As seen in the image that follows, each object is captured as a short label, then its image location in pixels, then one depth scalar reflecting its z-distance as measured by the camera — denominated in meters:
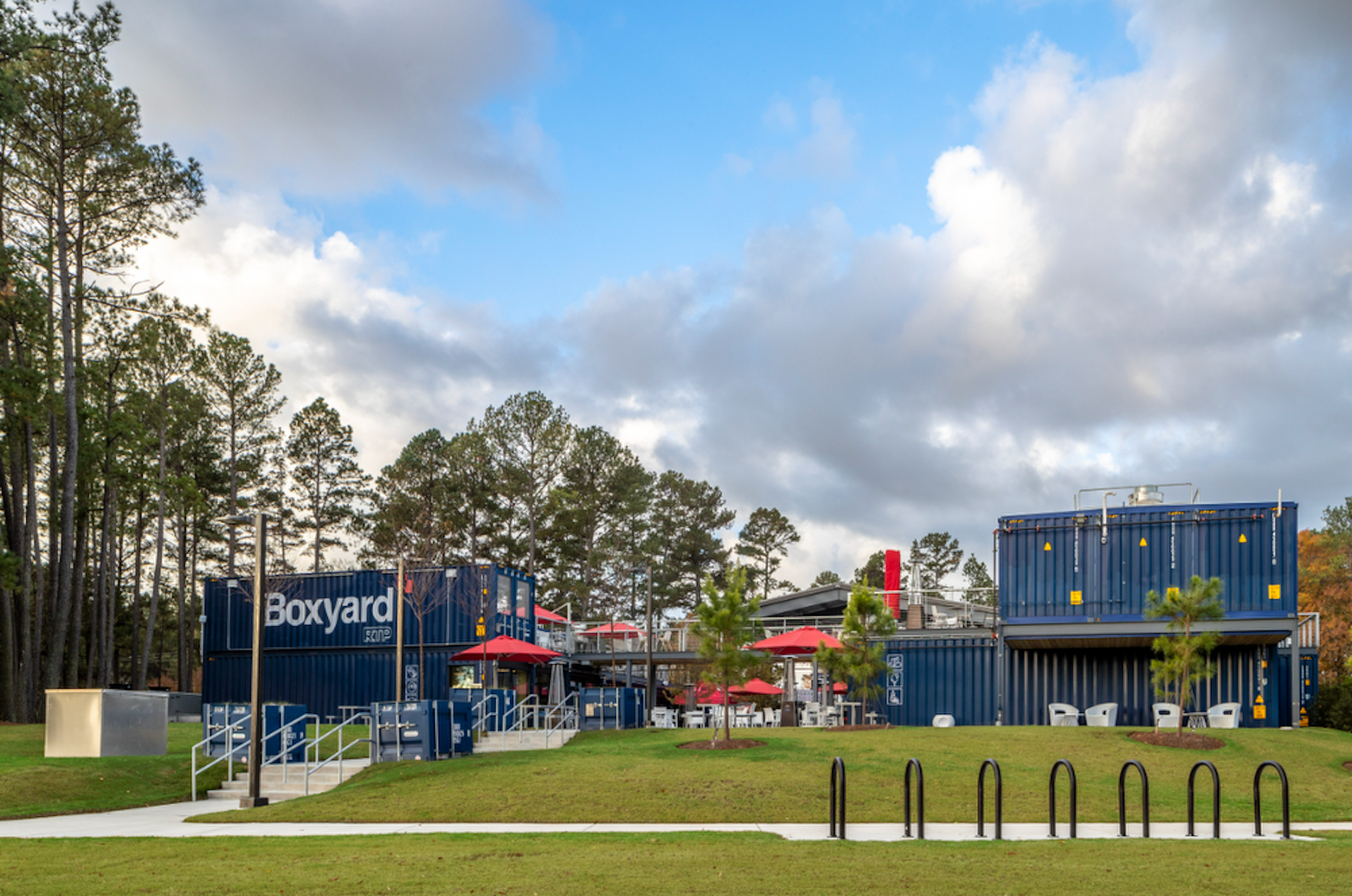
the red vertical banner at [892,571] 35.88
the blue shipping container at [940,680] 27.34
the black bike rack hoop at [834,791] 11.66
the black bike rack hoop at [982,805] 11.92
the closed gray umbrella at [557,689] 31.19
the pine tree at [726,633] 21.03
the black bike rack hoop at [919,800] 11.80
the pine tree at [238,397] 51.94
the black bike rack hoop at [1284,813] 12.06
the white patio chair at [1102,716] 24.47
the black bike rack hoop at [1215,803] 11.80
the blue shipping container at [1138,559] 24.33
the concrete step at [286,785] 17.64
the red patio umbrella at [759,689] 33.72
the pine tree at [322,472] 58.03
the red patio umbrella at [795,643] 25.81
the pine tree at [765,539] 68.88
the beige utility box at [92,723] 19.59
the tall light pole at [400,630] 23.33
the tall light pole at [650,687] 26.96
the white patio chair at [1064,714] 24.77
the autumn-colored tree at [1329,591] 50.19
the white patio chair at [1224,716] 23.02
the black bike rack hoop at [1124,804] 11.99
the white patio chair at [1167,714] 23.25
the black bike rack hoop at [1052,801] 11.94
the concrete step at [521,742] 23.06
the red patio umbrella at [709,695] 39.38
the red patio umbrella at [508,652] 27.23
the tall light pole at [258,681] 16.19
